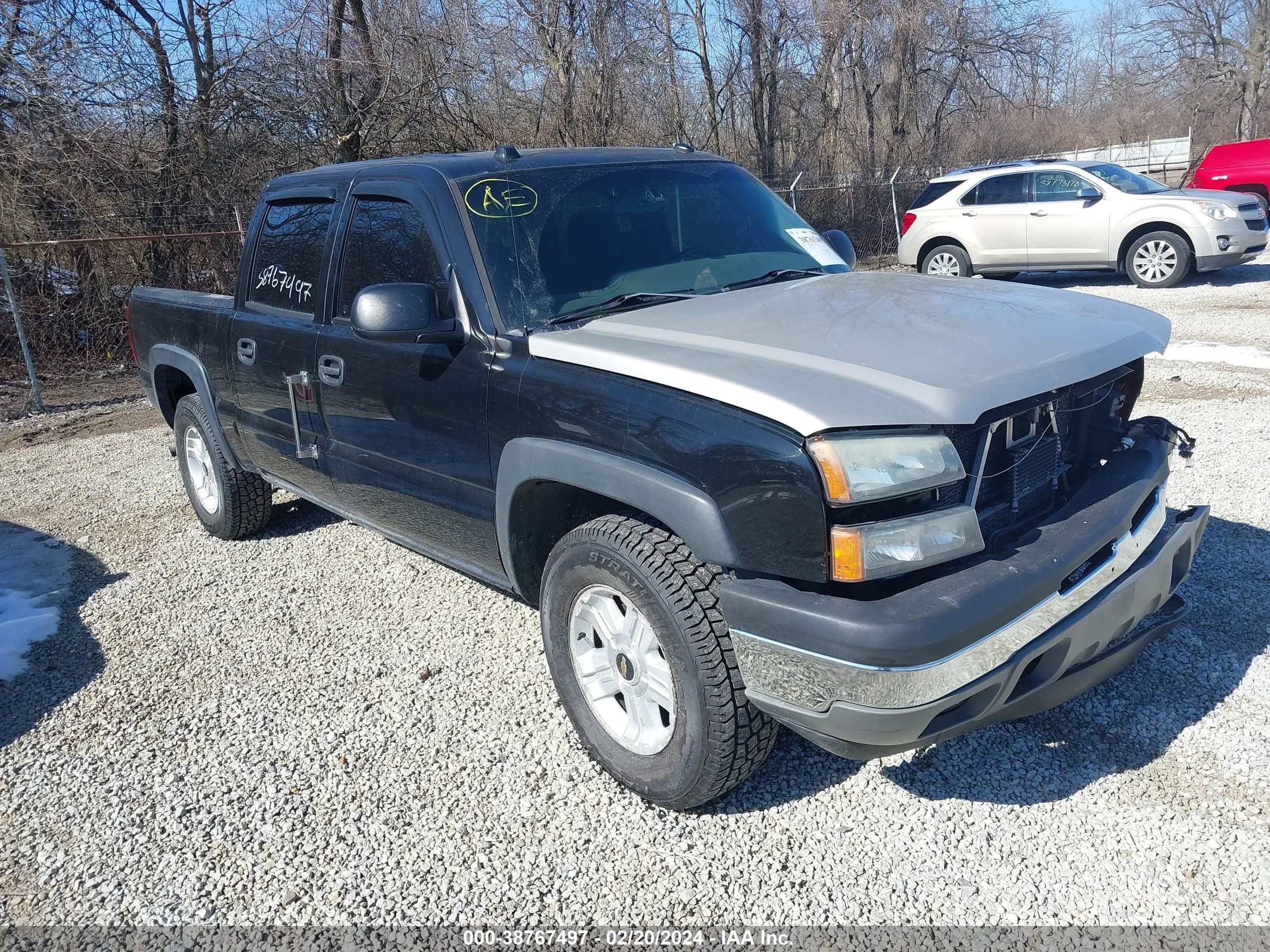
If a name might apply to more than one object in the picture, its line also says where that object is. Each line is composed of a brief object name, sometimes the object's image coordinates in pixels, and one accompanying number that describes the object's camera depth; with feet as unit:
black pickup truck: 7.73
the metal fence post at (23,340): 30.76
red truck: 56.34
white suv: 40.27
